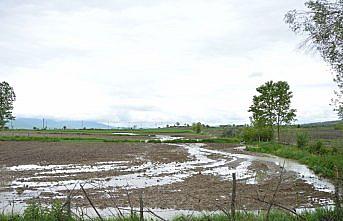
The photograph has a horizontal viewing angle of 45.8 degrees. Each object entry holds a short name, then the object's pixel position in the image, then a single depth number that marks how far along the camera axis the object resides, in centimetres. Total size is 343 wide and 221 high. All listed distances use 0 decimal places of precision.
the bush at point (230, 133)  8781
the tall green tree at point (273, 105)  5250
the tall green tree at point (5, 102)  9691
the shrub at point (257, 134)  5997
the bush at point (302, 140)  4331
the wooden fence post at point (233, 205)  888
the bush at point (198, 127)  11219
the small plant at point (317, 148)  3763
